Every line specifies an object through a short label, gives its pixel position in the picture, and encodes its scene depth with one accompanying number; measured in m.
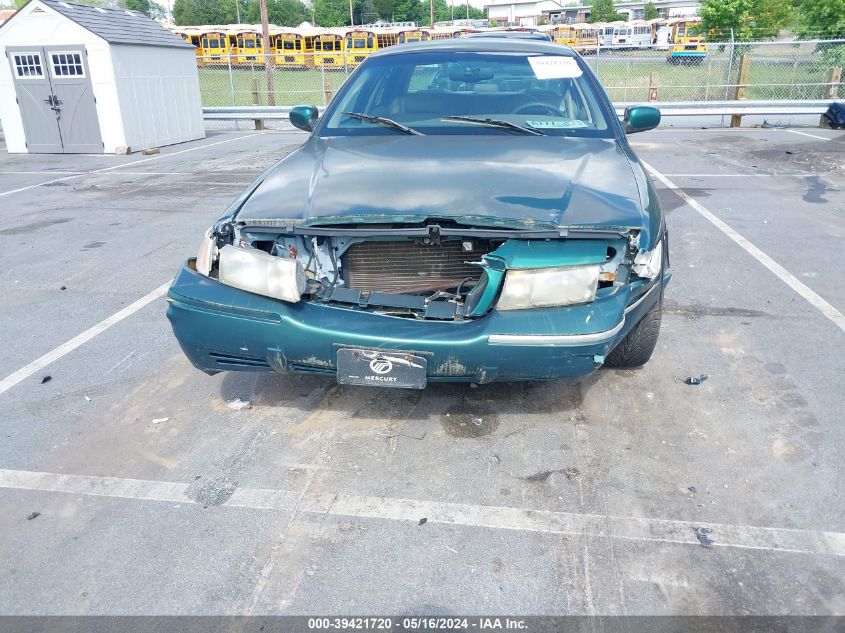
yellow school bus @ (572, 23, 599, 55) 44.12
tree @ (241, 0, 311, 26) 75.69
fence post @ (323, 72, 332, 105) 20.03
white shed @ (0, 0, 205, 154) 13.63
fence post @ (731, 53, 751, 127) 17.42
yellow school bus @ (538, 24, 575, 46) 44.66
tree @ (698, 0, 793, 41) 26.39
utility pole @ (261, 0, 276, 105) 20.27
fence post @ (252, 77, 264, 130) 19.95
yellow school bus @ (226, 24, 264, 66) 41.56
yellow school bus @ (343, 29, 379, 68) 40.94
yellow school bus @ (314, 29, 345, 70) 41.09
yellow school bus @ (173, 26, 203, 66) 41.31
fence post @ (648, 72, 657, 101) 17.88
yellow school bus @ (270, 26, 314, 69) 40.15
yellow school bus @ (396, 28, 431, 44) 40.78
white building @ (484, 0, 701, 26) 85.69
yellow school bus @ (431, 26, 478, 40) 37.59
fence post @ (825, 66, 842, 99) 16.88
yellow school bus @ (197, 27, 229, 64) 41.47
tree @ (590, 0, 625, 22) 79.25
